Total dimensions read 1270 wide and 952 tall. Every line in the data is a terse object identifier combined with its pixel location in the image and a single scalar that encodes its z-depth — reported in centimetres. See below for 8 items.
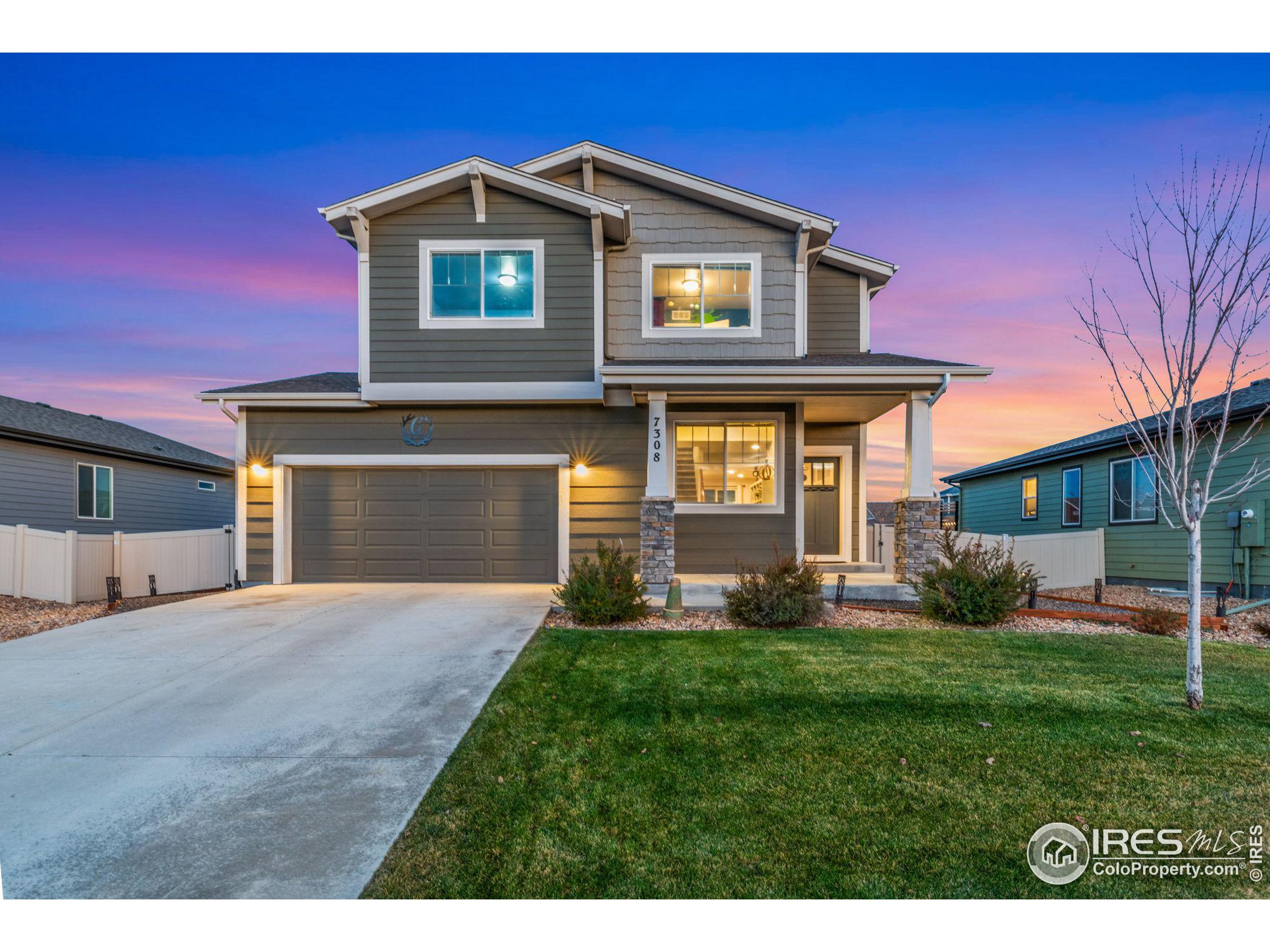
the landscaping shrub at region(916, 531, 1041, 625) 760
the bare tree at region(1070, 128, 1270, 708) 468
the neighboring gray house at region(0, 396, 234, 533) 1360
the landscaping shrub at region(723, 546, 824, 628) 745
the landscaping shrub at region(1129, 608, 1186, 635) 740
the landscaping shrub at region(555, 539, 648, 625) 746
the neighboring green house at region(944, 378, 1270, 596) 1045
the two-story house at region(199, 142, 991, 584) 1007
